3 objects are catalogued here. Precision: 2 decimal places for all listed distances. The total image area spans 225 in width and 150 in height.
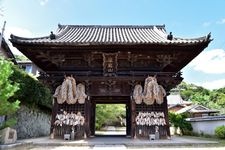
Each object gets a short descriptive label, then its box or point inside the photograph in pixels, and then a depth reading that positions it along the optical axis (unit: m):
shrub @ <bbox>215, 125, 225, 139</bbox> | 12.57
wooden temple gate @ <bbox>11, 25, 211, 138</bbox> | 9.76
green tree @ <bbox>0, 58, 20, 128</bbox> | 7.28
